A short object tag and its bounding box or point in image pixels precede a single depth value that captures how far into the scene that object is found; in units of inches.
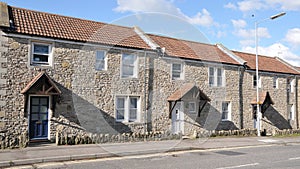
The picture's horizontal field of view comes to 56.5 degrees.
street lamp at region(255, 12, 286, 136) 732.3
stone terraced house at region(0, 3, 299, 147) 505.4
